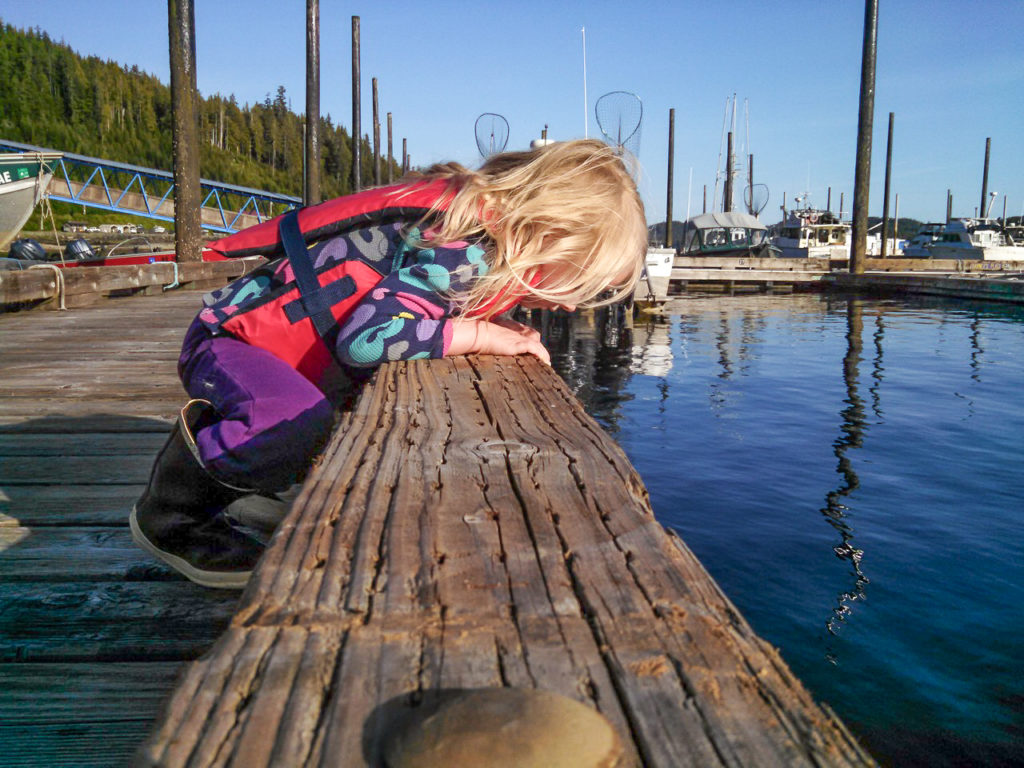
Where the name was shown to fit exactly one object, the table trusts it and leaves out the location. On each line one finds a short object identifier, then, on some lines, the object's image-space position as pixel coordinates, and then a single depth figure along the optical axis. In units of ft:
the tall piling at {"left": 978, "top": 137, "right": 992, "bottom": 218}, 161.07
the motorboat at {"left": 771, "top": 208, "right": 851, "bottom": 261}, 130.62
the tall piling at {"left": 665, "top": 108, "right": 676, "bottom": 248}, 122.11
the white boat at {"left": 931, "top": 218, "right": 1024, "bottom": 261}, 123.44
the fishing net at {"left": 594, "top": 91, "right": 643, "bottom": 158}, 39.36
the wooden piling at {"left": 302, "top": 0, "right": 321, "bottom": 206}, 54.60
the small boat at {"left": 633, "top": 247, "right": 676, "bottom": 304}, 54.19
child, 6.26
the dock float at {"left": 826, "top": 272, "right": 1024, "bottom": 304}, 57.71
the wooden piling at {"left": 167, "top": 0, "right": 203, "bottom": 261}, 37.76
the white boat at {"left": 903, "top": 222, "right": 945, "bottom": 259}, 155.22
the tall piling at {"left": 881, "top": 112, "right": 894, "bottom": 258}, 134.51
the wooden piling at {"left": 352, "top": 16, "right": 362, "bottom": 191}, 75.59
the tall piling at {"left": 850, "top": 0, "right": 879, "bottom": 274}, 65.92
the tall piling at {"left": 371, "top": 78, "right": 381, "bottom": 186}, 108.88
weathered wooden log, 2.18
